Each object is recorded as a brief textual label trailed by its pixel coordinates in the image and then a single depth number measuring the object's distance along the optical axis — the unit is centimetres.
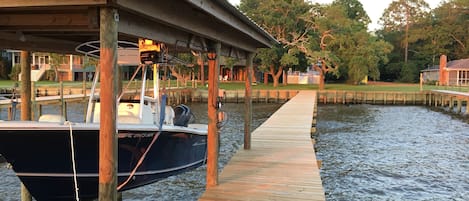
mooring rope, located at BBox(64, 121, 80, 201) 602
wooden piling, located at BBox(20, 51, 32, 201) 848
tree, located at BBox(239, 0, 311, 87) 4278
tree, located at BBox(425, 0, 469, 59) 6569
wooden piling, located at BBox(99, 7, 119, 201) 412
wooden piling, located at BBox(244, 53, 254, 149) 1063
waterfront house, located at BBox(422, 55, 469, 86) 5431
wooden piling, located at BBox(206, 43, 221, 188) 743
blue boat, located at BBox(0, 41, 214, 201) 616
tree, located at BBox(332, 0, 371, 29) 6919
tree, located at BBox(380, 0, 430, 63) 7675
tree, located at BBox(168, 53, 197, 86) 4237
